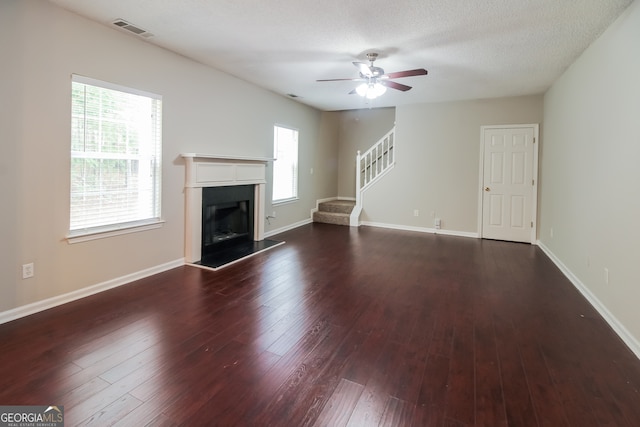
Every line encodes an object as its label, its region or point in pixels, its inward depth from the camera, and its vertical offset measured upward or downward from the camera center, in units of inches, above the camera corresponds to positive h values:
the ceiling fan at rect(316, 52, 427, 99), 144.5 +60.1
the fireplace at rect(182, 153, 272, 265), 168.7 +1.2
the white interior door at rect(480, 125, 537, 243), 227.9 +20.5
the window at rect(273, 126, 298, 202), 248.1 +32.7
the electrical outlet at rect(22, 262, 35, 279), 108.7 -23.6
